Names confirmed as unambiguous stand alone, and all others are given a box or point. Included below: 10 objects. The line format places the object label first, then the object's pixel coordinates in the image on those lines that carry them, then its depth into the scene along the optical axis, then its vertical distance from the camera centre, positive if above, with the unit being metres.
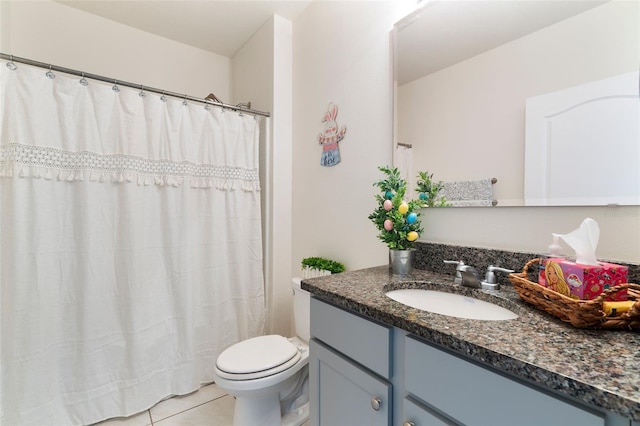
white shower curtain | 1.39 -0.22
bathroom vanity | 0.47 -0.33
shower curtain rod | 1.34 +0.69
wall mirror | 0.82 +0.44
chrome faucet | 0.96 -0.25
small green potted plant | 1.67 -0.36
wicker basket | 0.61 -0.24
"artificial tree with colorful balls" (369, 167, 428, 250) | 1.19 -0.04
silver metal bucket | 1.17 -0.23
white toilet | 1.31 -0.79
